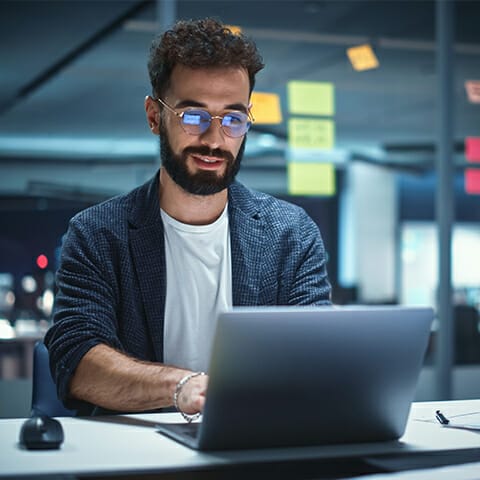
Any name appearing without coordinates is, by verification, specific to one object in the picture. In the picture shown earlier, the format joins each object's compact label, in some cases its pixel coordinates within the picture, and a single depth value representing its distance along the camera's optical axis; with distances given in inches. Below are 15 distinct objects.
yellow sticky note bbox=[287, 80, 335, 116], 191.5
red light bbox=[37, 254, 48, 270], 189.2
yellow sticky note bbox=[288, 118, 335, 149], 189.3
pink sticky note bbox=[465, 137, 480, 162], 194.9
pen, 71.8
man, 81.0
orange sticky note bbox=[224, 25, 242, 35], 89.3
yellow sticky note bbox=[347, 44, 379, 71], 196.2
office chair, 87.8
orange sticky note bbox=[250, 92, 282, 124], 187.5
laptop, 56.4
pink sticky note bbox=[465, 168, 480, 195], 194.2
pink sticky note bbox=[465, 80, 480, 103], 197.8
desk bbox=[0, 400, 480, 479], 55.9
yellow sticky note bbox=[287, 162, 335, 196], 189.6
